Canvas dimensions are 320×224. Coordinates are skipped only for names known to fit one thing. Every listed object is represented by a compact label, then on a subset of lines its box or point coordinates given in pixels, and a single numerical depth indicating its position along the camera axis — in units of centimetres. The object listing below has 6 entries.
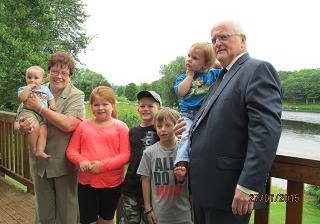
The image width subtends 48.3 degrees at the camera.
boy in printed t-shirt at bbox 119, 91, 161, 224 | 248
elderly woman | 254
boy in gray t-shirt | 228
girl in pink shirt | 249
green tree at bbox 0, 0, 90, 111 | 589
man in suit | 148
